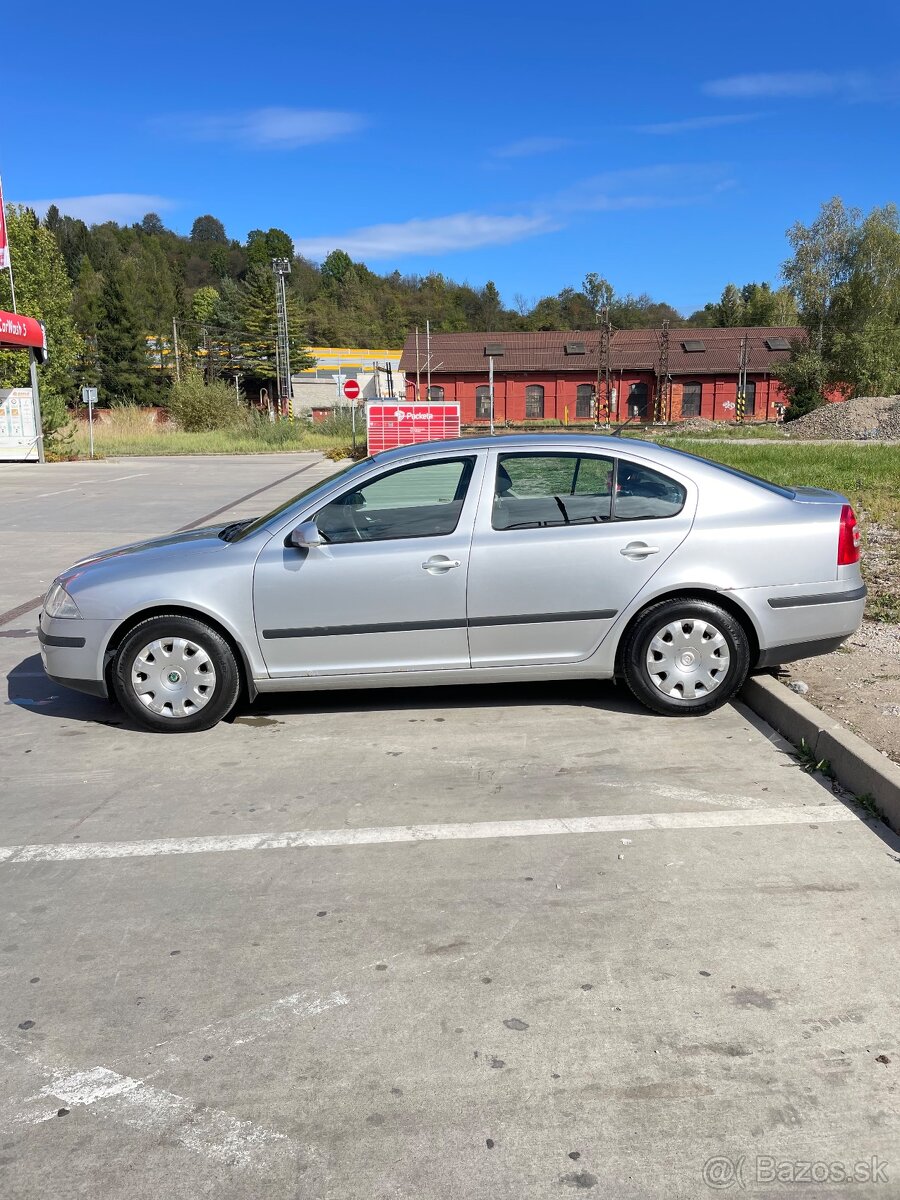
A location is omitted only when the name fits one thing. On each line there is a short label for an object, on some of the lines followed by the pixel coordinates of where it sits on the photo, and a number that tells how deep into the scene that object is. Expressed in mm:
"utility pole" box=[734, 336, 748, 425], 67250
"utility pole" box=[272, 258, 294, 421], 62000
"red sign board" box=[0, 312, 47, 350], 29641
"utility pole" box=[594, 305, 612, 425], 66688
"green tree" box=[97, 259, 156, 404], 81375
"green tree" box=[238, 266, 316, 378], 95938
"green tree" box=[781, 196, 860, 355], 55594
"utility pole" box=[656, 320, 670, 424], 67000
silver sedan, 5559
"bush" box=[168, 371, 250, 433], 51594
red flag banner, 26886
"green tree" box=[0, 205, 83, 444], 41688
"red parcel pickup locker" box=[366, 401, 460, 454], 30672
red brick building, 70438
